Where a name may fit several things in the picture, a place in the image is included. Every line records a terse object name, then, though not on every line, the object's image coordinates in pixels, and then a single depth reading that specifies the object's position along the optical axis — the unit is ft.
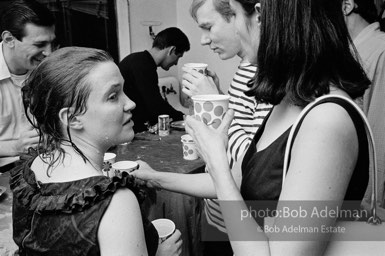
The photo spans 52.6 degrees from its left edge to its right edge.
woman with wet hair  3.36
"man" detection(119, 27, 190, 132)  12.50
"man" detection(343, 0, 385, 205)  7.40
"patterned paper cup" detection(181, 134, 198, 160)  7.84
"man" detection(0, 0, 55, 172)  7.79
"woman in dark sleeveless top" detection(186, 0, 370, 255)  2.95
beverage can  9.70
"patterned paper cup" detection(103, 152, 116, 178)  6.05
